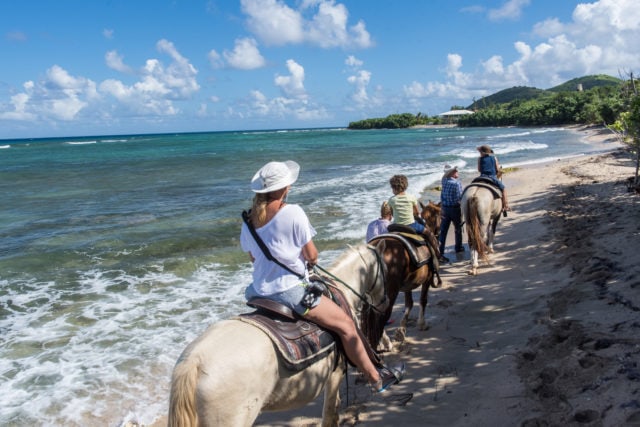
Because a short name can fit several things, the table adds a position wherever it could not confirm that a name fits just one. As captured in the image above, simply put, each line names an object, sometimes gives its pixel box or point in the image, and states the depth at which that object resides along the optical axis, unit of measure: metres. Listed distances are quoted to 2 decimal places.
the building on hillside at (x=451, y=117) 157.61
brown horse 5.79
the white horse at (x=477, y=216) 8.95
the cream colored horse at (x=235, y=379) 2.86
